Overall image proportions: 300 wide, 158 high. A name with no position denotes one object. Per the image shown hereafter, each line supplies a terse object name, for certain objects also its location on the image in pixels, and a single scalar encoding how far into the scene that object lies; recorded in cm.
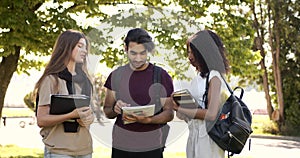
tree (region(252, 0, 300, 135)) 2181
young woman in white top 343
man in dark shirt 345
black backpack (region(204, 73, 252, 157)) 344
